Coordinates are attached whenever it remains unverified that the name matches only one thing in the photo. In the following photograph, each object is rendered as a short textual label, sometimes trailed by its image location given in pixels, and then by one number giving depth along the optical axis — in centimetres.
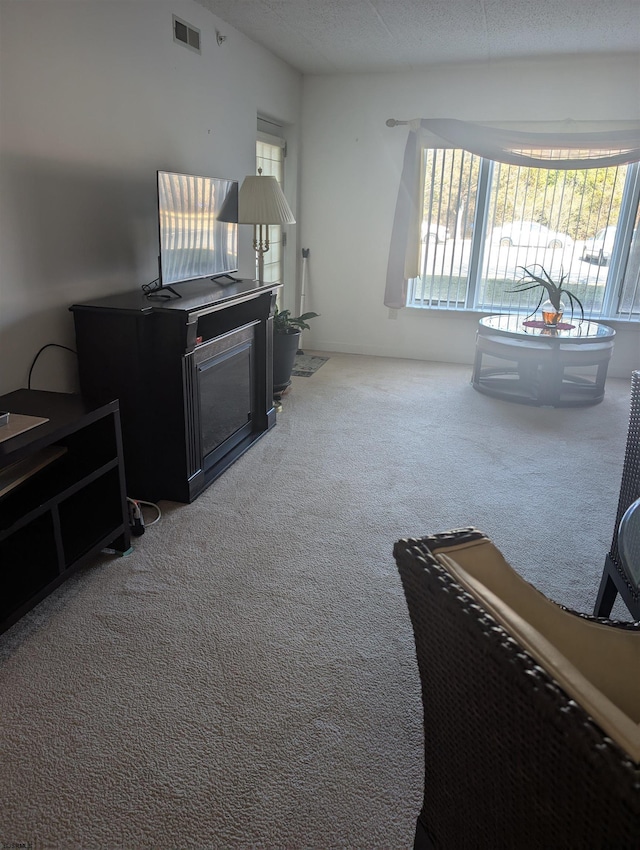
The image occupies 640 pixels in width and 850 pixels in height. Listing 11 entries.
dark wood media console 247
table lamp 360
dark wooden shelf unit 182
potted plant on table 437
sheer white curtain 454
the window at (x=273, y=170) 467
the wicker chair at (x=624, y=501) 179
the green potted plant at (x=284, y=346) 414
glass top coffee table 410
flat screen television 265
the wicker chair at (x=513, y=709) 62
